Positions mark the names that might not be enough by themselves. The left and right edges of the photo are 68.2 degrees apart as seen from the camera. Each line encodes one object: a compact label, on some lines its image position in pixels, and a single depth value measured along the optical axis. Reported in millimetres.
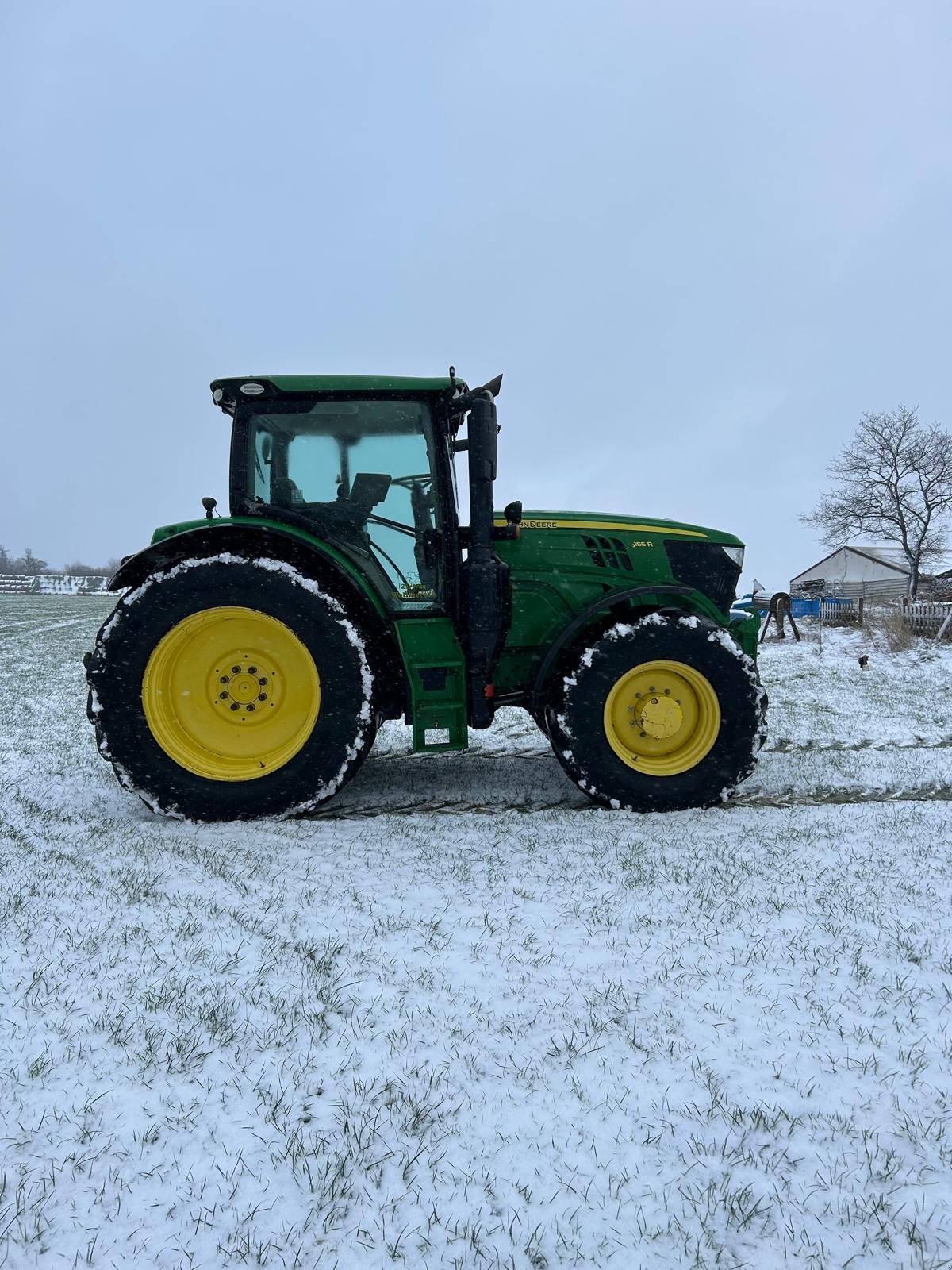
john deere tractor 3383
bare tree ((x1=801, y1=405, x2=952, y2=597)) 32469
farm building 37188
